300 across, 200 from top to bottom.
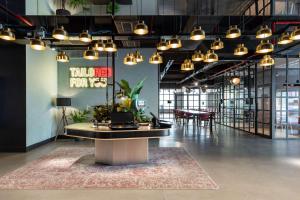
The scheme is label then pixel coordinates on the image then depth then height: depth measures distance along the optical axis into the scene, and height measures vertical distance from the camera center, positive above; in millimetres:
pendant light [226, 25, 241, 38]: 5008 +1282
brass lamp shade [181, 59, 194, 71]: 7877 +978
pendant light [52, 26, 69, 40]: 4941 +1225
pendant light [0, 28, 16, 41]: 4949 +1211
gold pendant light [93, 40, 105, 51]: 5902 +1180
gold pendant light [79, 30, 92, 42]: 5316 +1249
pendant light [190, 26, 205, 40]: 5015 +1240
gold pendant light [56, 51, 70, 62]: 6789 +1044
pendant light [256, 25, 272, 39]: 4930 +1266
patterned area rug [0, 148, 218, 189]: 4480 -1573
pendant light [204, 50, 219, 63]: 6738 +1053
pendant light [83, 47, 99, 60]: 6199 +1029
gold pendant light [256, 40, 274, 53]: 5493 +1073
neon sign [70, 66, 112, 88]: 10344 +825
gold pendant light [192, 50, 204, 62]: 6931 +1102
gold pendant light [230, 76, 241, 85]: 13075 +861
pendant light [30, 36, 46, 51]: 5312 +1109
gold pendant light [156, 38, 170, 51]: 5954 +1213
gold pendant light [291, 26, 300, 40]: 4831 +1194
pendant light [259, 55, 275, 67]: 7137 +1006
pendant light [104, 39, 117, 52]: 5734 +1117
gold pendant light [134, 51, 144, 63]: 7055 +1102
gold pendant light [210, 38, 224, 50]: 5913 +1220
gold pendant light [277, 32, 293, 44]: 5438 +1260
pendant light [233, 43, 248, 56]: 6109 +1123
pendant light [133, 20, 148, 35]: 4902 +1321
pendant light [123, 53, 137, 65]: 7047 +1034
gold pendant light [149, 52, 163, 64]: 7148 +1056
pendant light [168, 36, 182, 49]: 5629 +1190
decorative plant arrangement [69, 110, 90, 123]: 9672 -763
